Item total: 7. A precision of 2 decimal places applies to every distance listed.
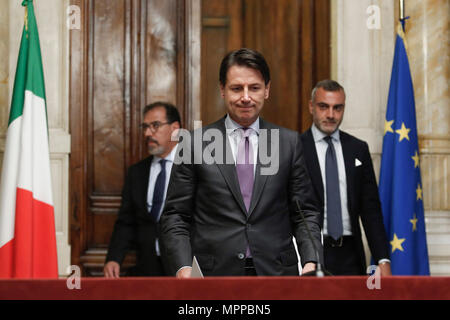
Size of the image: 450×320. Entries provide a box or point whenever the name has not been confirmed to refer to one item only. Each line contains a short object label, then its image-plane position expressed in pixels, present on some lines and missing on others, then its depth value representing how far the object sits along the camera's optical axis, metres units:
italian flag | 6.39
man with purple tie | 4.04
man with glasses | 6.59
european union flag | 6.85
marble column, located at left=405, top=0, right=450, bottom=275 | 7.78
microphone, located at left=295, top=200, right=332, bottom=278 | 2.74
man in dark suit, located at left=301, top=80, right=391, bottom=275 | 5.95
